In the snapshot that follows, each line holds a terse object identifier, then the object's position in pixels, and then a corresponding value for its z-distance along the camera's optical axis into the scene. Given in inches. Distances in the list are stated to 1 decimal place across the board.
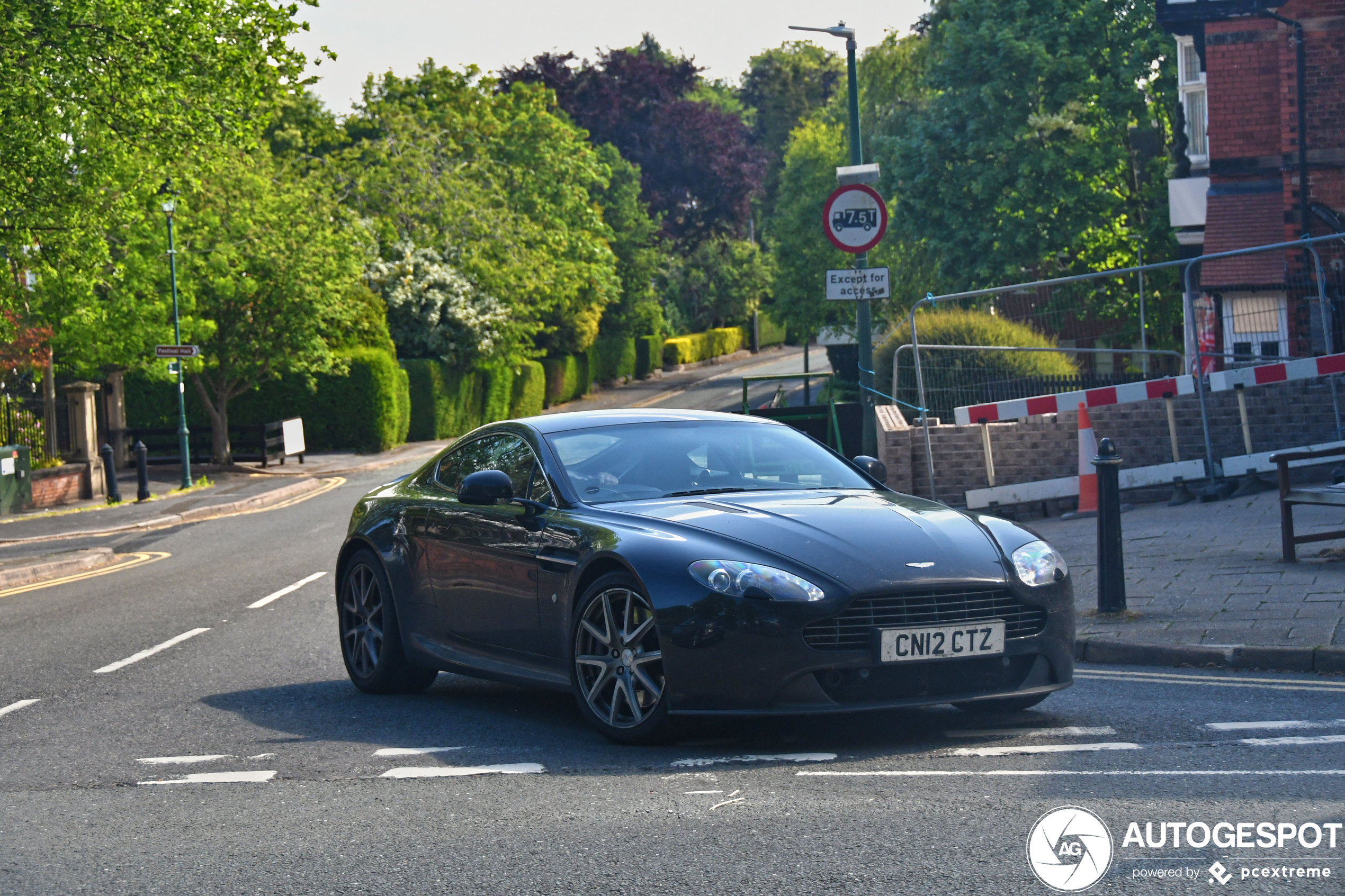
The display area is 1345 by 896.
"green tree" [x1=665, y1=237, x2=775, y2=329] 3191.4
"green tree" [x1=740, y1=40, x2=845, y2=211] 4101.9
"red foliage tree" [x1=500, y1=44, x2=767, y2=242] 2864.2
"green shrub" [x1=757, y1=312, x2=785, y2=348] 3575.3
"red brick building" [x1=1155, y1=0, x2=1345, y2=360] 643.5
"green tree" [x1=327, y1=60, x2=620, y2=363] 2027.6
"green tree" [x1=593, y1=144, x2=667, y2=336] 2758.4
